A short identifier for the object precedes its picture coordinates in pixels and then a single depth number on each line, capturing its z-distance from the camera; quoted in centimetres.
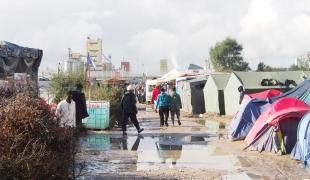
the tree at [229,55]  7481
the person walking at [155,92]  3317
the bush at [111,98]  2143
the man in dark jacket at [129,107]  1916
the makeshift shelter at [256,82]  2586
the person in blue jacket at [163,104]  2231
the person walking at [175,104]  2284
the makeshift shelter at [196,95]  3238
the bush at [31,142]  713
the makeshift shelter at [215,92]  2893
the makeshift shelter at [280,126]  1363
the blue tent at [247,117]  1683
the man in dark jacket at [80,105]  1620
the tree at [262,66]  6772
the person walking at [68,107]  1281
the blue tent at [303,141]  1183
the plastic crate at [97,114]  2006
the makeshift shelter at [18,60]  1522
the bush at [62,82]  2298
